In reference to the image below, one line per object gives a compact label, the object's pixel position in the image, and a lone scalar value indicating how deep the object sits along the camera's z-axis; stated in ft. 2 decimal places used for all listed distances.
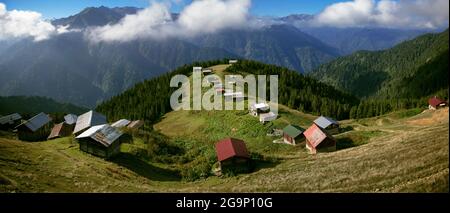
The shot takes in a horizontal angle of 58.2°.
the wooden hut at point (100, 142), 217.77
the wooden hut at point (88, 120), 323.20
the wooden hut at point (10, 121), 429.42
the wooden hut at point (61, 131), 359.58
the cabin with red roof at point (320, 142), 254.06
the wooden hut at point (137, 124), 420.48
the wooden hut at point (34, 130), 368.64
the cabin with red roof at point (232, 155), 215.31
